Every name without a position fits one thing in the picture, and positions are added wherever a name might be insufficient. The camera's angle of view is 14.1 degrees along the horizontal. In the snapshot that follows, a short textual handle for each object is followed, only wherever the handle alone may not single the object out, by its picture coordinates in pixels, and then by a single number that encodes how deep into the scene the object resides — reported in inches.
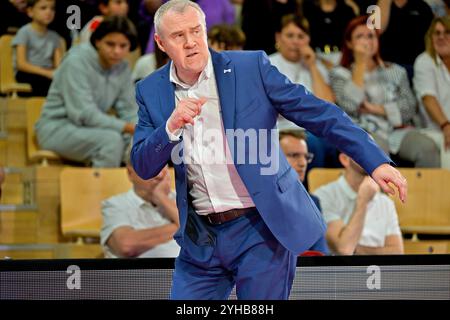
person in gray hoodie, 318.2
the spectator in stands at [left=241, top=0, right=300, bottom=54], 348.7
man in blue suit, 169.2
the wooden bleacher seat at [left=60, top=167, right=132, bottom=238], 302.9
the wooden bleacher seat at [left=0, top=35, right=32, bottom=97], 356.7
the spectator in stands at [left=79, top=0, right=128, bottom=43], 341.6
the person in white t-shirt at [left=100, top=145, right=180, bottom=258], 270.1
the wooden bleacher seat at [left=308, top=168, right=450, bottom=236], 306.9
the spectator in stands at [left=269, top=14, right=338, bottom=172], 333.3
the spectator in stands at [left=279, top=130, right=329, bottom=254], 279.2
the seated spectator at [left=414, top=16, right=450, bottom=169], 331.5
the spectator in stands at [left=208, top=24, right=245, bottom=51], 317.6
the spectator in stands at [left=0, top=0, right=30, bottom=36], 353.5
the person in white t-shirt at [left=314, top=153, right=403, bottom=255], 278.3
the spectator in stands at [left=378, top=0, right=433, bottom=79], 345.5
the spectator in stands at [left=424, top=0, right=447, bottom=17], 347.2
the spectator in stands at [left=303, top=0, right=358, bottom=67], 352.6
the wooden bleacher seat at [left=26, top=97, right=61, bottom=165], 327.1
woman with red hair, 322.0
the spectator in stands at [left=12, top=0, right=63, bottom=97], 346.9
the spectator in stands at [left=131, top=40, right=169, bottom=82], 327.9
